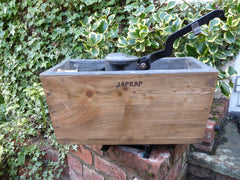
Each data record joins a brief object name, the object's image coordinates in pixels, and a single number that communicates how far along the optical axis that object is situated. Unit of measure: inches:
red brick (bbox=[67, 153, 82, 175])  40.9
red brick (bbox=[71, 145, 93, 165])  37.5
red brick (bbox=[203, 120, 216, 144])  37.4
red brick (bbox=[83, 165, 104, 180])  37.2
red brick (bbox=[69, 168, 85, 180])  41.9
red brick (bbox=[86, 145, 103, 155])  34.8
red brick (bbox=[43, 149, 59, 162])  53.4
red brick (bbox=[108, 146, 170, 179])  27.6
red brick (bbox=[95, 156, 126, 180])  32.9
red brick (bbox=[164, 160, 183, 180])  31.9
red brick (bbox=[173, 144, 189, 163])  31.9
